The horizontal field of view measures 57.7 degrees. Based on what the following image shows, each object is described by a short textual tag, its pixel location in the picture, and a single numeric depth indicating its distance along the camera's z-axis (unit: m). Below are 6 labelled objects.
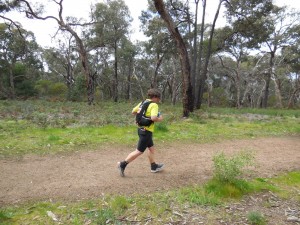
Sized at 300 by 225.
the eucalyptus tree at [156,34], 23.02
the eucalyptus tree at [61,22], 19.97
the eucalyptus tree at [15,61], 31.88
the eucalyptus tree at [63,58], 35.62
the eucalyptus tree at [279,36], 26.77
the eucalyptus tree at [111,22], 27.36
